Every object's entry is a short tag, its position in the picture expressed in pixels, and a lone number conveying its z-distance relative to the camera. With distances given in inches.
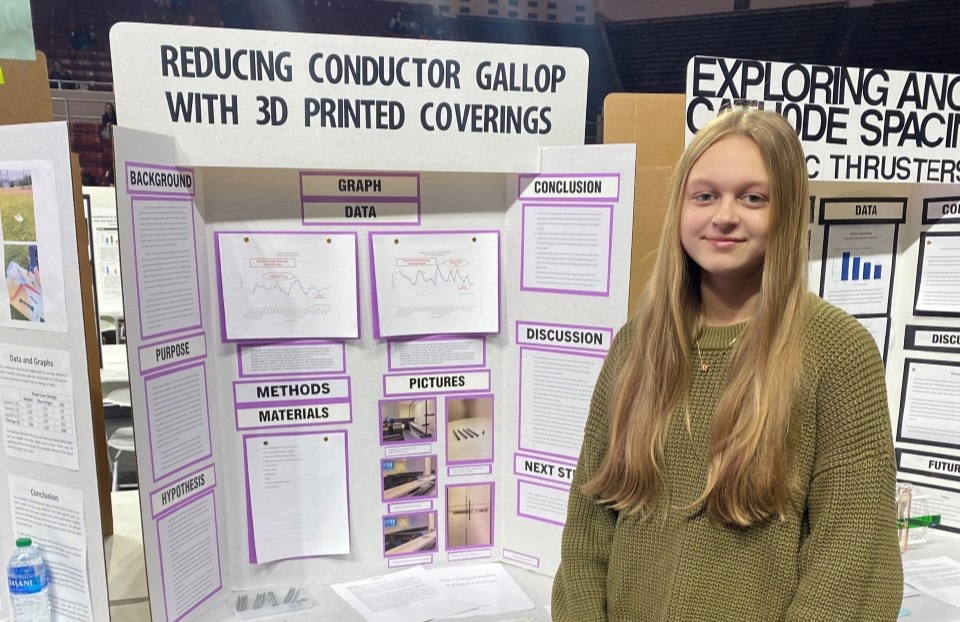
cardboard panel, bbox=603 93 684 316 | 53.9
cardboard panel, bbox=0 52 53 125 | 51.4
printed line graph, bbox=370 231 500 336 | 56.2
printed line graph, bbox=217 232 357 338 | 53.3
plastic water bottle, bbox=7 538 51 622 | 45.8
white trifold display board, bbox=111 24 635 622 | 48.8
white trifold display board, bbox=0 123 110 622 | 42.2
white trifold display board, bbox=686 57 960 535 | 54.0
